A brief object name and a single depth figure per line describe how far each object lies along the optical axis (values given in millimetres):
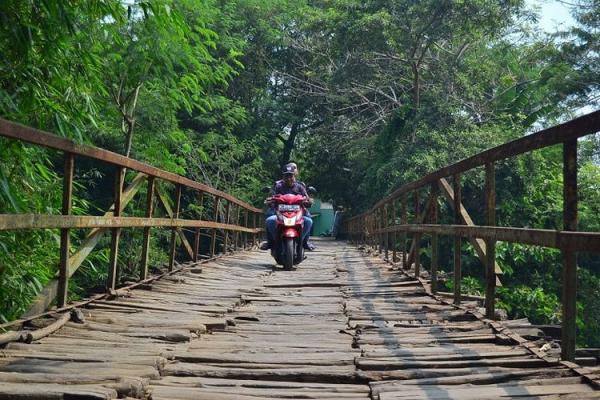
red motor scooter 9641
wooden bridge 2896
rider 10039
